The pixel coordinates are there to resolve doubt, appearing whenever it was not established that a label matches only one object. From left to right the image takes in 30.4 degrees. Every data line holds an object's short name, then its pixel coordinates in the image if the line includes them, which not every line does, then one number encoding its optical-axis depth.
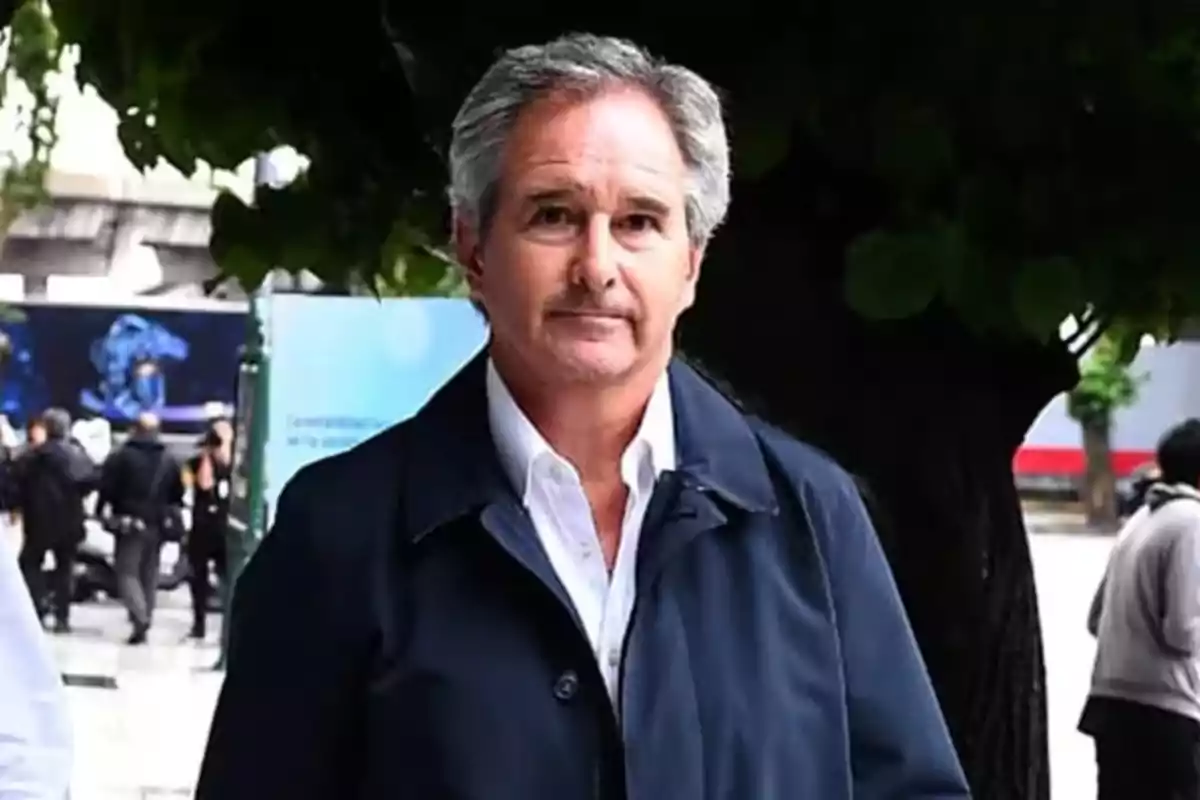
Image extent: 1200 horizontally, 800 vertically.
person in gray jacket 6.61
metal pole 11.24
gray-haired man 1.78
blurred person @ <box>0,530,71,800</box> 2.04
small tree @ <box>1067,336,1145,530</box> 33.69
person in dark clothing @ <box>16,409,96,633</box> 16.08
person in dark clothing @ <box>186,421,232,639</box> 16.55
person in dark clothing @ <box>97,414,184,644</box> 16.58
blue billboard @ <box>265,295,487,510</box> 10.34
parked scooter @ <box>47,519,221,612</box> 18.28
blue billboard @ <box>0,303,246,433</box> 22.78
